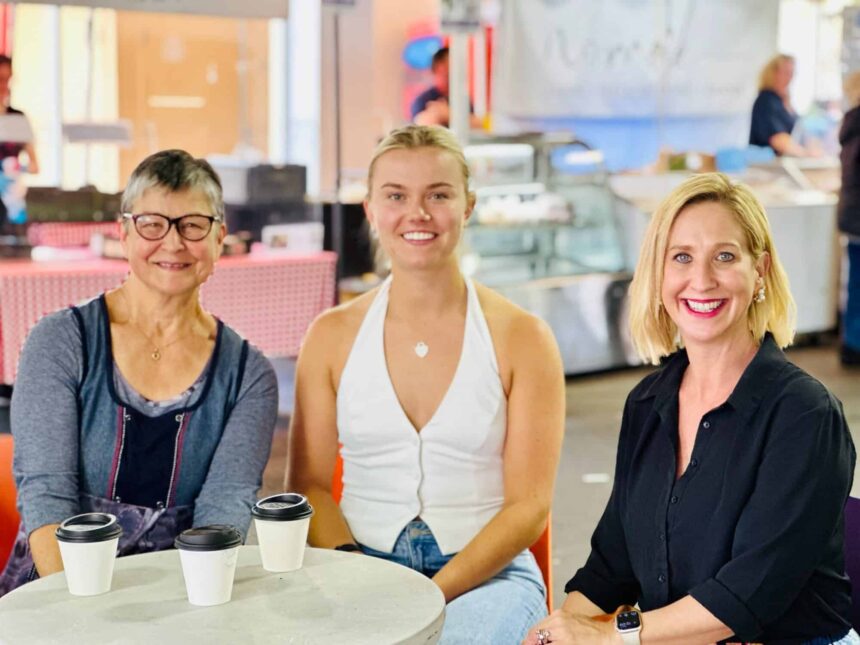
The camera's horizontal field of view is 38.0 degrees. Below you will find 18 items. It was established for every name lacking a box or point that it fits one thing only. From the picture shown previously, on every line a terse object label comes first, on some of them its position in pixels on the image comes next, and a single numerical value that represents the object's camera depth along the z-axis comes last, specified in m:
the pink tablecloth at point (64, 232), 6.51
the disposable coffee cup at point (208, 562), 1.92
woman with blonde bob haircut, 2.02
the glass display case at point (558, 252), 7.27
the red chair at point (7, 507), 2.71
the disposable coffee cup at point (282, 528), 2.06
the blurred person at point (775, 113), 9.33
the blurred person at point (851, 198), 7.61
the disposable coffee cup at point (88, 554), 1.95
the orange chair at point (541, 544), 2.84
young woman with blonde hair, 2.65
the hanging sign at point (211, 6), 4.98
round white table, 1.82
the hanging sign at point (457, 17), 6.62
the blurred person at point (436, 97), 8.19
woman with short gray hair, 2.50
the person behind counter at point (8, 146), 6.78
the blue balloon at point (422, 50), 12.29
